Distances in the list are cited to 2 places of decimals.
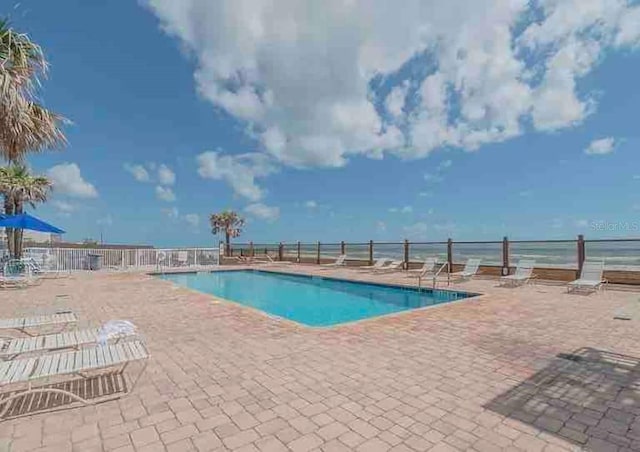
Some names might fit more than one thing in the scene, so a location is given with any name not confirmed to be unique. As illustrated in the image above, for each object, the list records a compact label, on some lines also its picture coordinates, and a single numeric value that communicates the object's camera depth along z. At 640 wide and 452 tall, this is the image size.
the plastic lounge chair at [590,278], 8.80
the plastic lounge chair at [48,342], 3.34
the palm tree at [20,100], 4.71
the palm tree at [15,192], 13.23
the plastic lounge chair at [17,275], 10.20
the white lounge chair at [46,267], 12.82
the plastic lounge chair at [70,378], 2.69
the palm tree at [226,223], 29.88
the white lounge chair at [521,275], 10.08
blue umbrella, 10.59
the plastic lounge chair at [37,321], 4.16
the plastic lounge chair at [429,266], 13.29
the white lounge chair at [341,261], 18.25
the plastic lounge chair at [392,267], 15.12
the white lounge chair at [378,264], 15.61
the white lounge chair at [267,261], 21.12
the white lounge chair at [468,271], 11.61
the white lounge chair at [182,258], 17.38
